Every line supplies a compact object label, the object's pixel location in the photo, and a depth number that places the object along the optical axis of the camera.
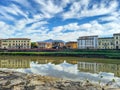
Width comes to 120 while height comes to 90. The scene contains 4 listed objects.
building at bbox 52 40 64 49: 56.47
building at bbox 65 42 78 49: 53.99
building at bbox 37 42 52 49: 57.60
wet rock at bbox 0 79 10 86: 4.81
